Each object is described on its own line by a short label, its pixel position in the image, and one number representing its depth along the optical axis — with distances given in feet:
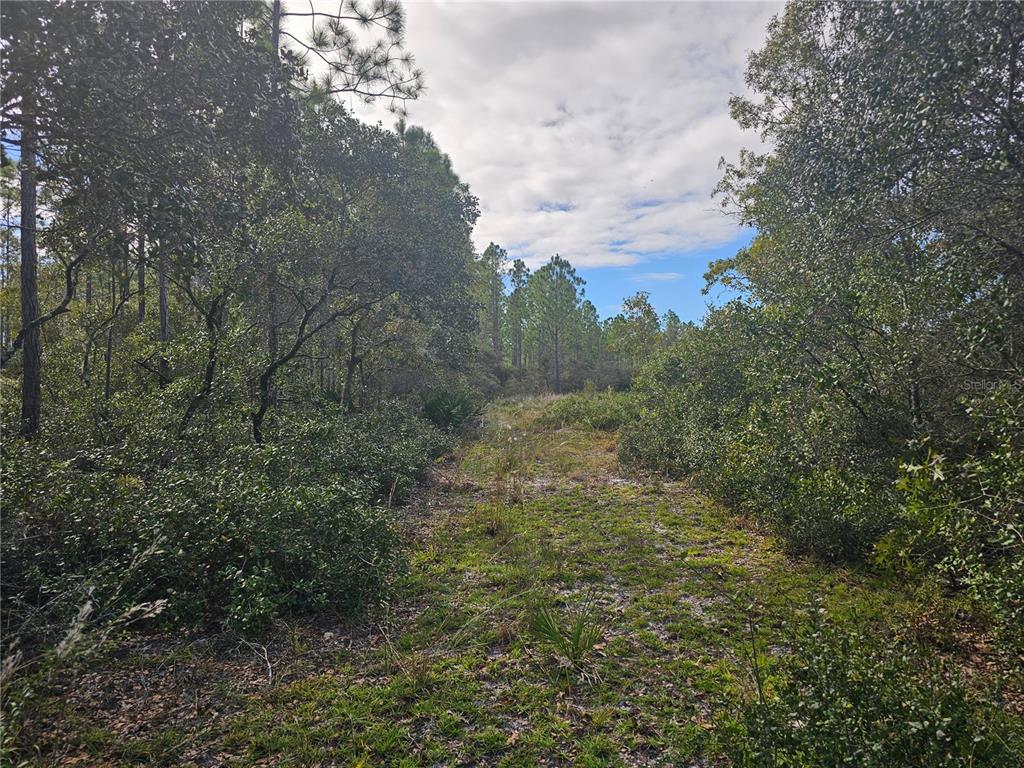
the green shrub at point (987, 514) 9.13
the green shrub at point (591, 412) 47.93
